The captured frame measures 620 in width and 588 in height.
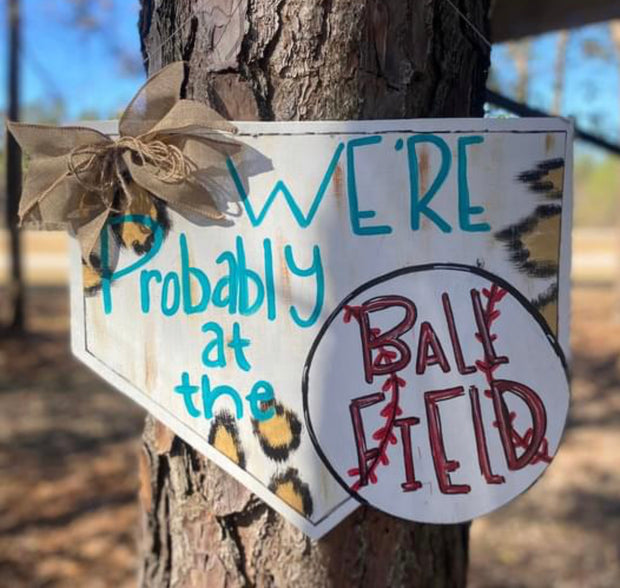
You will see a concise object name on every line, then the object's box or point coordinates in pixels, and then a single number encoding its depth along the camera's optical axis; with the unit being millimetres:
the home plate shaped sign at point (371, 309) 757
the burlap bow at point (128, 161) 767
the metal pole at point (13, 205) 6181
